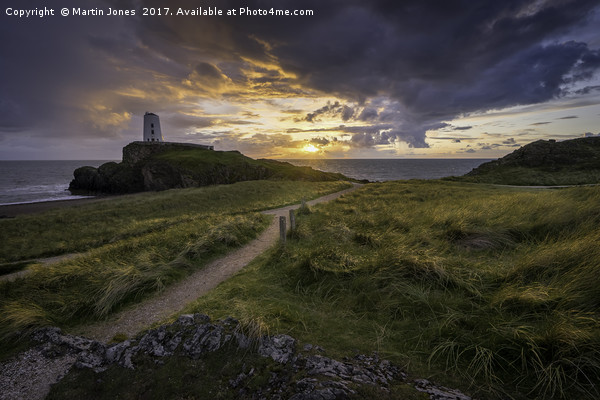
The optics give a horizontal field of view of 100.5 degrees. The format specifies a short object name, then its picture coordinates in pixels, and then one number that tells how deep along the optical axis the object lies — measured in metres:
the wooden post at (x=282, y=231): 10.52
